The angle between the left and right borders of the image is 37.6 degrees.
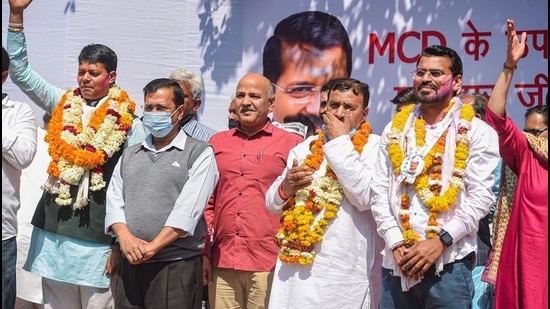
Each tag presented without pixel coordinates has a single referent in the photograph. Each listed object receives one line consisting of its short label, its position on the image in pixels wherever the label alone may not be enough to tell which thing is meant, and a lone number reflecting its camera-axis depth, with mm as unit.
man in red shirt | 4703
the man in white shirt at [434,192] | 3838
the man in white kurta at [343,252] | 4168
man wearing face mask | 4430
